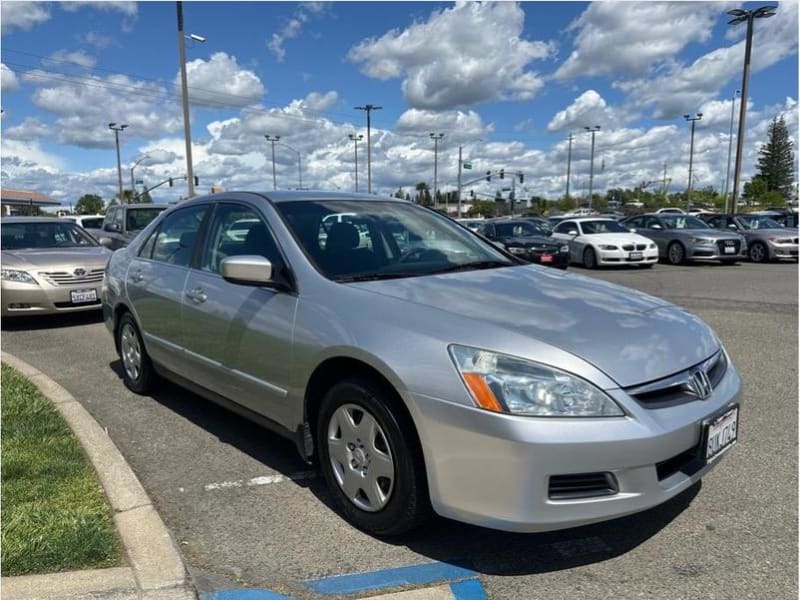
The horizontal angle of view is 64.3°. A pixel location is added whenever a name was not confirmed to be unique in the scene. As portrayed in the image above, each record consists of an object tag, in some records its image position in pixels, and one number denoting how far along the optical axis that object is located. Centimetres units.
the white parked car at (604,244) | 1698
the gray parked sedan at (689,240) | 1766
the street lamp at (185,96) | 2181
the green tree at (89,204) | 9321
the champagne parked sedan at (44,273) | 802
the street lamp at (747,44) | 2622
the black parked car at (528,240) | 1404
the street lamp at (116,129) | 5275
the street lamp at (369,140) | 4997
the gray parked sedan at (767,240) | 1872
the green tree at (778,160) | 9856
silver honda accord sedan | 241
